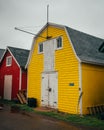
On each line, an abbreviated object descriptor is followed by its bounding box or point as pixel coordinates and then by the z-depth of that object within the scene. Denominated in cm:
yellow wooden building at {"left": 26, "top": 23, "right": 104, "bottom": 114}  1221
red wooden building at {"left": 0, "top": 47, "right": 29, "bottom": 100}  1933
